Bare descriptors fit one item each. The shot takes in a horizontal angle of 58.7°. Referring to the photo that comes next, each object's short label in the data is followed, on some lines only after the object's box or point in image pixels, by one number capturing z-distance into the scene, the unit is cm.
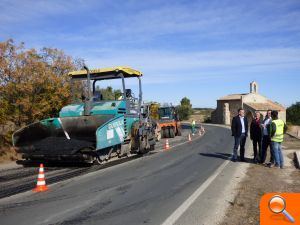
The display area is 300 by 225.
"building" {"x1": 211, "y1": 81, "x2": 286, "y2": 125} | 4765
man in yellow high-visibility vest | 802
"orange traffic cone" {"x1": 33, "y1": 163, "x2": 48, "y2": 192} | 574
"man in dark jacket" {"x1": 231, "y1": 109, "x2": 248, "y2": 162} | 918
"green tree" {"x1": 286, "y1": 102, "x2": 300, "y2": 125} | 4992
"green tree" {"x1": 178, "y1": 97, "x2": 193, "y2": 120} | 5789
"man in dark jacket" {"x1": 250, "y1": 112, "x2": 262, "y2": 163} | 898
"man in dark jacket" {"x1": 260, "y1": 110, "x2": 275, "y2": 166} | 846
